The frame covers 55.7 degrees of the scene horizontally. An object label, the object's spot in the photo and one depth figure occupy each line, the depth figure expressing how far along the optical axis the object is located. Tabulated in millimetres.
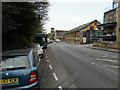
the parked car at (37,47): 11210
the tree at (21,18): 8138
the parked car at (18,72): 3314
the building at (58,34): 125775
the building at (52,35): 143000
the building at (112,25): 26102
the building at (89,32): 51469
